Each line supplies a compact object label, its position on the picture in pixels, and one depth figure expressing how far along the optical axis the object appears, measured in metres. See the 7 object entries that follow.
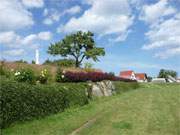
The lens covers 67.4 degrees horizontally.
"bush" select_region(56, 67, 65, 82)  8.47
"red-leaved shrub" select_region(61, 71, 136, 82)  8.75
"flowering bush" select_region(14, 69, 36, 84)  6.09
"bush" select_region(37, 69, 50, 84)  7.36
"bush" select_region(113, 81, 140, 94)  11.98
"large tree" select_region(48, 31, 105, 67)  23.06
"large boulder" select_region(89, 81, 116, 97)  9.23
